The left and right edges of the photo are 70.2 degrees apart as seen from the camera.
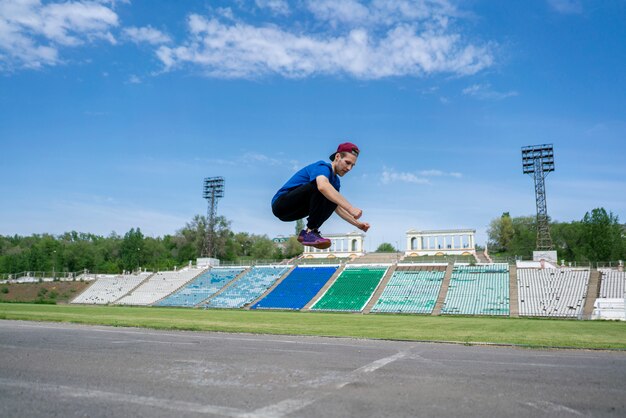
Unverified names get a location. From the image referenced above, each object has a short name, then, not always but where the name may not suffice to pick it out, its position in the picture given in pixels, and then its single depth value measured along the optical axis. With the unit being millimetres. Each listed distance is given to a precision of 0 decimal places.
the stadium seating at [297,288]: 55406
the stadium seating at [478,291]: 47031
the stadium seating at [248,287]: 58344
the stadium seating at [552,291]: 44406
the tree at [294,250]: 103938
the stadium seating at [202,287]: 61625
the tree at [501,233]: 128625
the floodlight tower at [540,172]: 64250
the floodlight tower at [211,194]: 81188
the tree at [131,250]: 100062
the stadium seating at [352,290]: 52688
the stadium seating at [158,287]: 65438
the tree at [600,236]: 64312
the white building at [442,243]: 85688
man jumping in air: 6484
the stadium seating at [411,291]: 49875
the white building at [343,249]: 88625
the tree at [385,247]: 136300
